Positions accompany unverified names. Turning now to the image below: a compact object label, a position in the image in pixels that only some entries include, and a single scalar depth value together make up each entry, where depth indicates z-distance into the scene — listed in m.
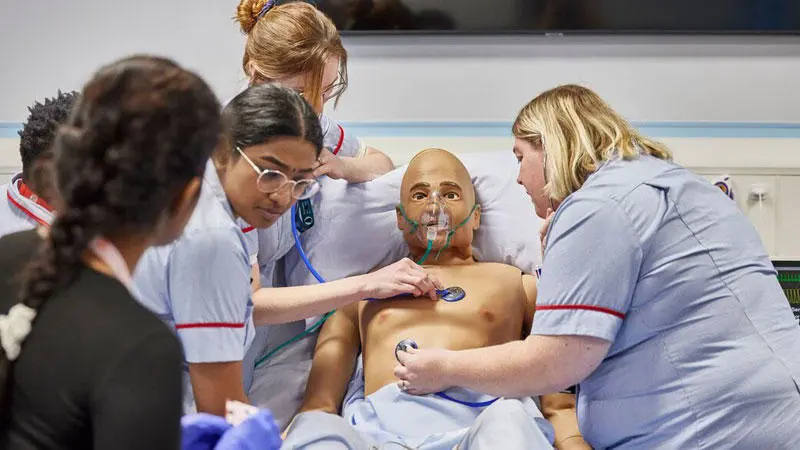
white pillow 3.05
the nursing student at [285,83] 2.72
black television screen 3.78
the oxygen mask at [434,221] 2.95
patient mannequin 2.67
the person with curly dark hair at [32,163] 2.21
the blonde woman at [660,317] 2.08
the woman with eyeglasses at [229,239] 1.90
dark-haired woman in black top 1.17
